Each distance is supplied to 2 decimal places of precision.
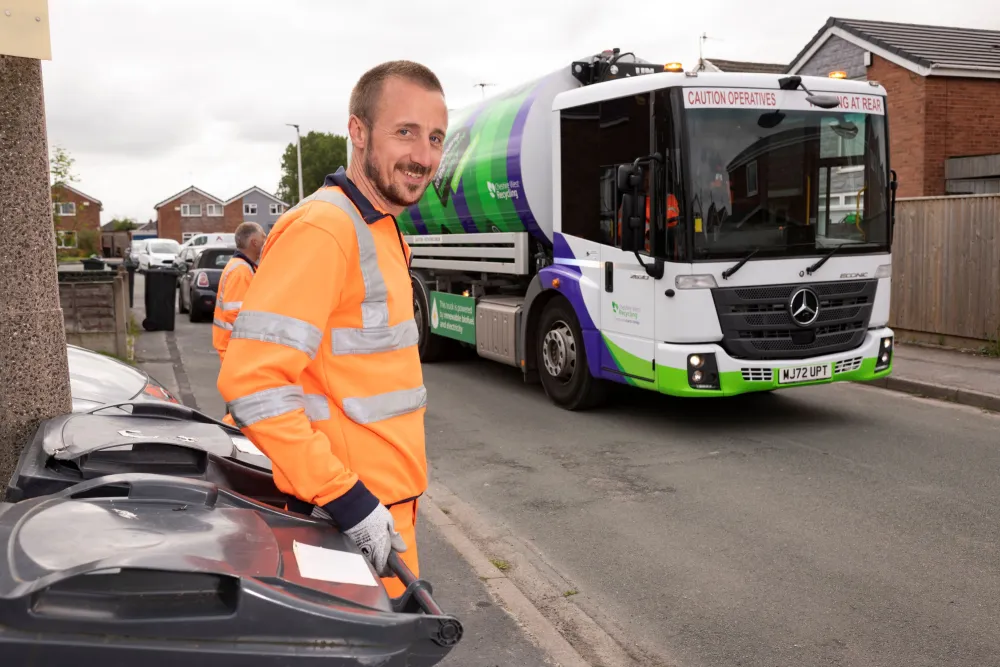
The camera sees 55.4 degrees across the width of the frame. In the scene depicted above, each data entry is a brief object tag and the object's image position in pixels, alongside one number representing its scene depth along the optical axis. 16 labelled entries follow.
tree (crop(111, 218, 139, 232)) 110.00
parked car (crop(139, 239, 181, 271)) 44.38
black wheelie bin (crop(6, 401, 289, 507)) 2.45
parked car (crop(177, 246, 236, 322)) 19.05
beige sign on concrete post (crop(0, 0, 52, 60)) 2.63
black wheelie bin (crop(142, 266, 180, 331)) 16.66
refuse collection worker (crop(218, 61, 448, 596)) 2.08
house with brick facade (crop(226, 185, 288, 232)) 99.56
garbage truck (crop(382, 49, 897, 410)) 7.61
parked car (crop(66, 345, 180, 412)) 3.81
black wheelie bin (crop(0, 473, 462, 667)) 1.63
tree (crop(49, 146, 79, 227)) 18.03
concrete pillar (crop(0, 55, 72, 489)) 2.70
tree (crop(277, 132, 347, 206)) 92.50
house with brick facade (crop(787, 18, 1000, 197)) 18.73
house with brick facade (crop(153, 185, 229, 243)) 99.06
